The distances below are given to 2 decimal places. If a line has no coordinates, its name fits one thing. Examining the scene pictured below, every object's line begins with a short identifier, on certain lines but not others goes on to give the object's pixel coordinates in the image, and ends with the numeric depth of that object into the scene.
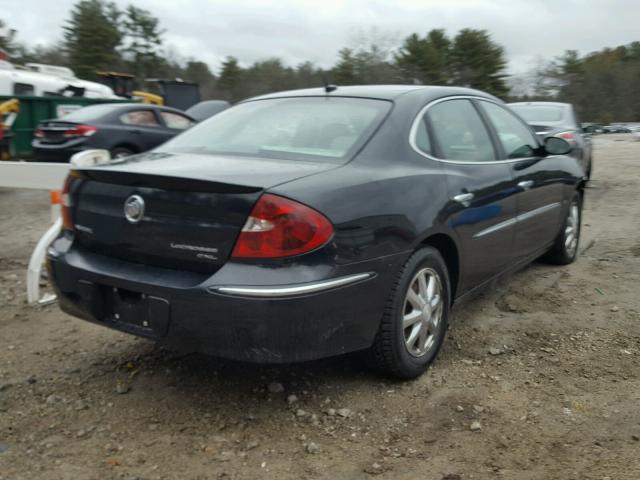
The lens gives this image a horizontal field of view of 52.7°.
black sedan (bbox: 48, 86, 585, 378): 2.67
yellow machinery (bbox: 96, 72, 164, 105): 20.69
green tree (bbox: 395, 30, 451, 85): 61.19
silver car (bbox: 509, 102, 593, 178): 8.34
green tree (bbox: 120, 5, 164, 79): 65.50
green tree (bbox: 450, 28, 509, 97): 64.50
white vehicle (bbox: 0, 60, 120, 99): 14.56
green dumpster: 12.12
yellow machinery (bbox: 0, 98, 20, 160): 11.58
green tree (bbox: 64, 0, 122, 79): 57.88
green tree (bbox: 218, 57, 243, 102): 58.66
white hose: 4.40
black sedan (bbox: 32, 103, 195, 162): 10.11
